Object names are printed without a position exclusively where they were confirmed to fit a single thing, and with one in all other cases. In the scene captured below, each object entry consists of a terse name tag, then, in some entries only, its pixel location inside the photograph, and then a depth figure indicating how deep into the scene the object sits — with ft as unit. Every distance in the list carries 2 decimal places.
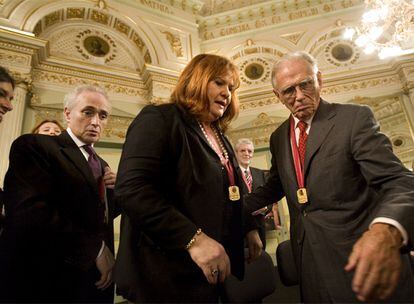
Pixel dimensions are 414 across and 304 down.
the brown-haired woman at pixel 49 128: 8.57
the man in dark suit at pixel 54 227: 4.09
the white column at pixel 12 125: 14.57
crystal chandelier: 15.99
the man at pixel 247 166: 13.53
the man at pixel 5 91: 5.57
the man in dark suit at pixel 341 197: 3.00
